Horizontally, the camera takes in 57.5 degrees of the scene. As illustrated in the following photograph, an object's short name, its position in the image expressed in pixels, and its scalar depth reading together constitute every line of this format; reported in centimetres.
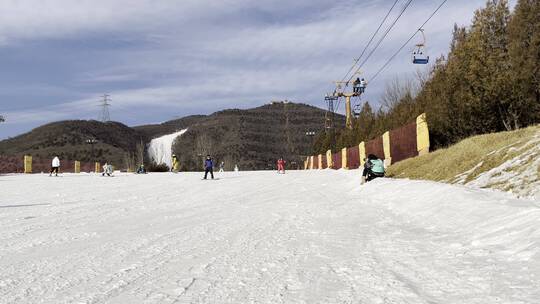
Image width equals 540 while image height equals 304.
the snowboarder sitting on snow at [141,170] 4961
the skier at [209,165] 2856
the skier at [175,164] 4389
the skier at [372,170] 1903
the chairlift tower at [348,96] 7625
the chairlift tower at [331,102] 7075
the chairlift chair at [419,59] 3062
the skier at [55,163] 3616
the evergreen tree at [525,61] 2017
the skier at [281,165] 4044
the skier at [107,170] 3881
